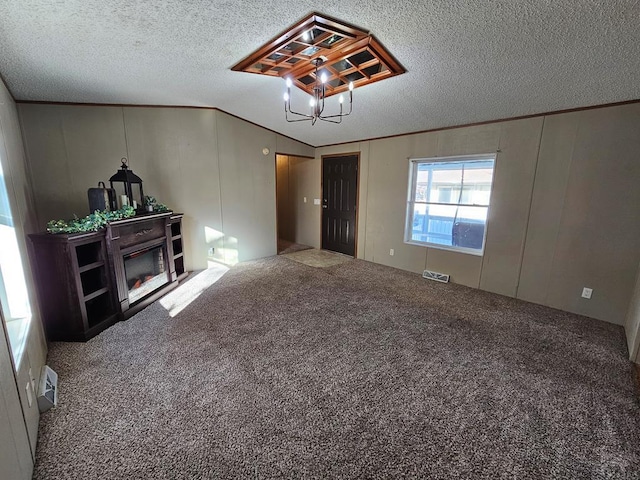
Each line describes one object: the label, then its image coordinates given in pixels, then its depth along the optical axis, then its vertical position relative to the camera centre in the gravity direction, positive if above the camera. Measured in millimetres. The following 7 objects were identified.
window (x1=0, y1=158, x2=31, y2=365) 1729 -656
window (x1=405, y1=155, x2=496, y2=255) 3830 -185
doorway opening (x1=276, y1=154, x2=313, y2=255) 6340 -359
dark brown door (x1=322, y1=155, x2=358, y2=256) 5367 -282
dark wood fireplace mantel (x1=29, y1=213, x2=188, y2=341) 2381 -902
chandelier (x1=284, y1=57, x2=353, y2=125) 2607 +1018
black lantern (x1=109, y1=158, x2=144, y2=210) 3207 +72
